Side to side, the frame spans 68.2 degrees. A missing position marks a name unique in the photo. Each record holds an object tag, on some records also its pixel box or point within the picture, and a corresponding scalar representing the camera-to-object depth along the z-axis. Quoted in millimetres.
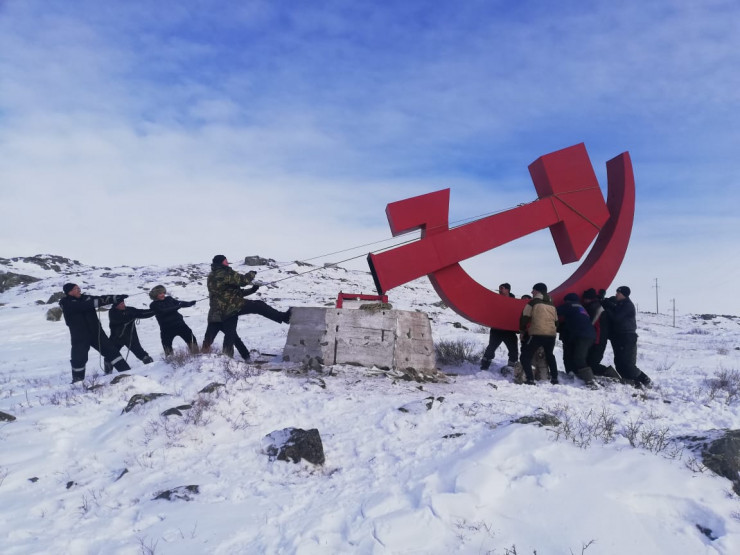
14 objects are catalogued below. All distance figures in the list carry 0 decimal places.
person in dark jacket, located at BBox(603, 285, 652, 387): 8758
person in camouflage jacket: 8570
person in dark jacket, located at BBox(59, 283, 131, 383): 8547
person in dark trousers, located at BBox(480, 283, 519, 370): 9648
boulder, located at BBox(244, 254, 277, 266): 36434
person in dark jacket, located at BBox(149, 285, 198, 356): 9117
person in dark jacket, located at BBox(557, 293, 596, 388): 8648
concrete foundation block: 8359
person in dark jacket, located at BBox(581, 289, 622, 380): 9148
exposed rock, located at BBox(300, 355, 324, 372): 8047
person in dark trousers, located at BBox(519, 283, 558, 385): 8445
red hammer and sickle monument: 8477
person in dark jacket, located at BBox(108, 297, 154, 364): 9336
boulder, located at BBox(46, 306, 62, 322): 18922
